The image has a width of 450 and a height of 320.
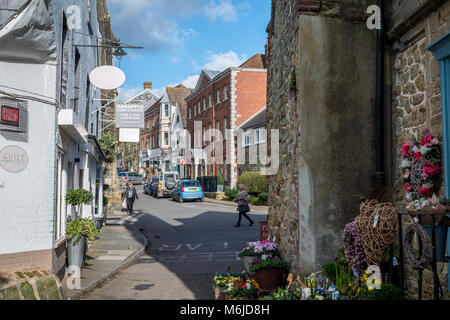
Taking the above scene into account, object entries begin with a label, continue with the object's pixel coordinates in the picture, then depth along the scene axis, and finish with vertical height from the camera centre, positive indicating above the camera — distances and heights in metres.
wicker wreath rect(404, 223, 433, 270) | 3.86 -0.67
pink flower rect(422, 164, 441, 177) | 4.90 +0.09
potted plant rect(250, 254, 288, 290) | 6.77 -1.55
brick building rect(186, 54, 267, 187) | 38.41 +6.53
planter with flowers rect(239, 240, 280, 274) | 7.53 -1.35
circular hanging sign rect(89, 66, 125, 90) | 11.62 +2.73
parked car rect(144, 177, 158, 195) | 41.39 -1.01
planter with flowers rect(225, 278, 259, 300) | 6.20 -1.70
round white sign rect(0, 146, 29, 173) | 6.89 +0.29
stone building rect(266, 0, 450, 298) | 6.19 +0.87
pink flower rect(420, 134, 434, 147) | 4.95 +0.42
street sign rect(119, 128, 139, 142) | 19.94 +1.95
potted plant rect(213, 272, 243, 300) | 6.65 -1.70
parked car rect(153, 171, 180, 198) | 39.09 -0.79
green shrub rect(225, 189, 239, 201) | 33.28 -1.36
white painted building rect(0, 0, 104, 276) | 6.90 +0.78
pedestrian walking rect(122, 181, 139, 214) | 23.45 -1.02
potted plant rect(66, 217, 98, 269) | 8.83 -1.27
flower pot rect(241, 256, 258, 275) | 7.47 -1.50
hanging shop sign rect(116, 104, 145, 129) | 17.80 +2.50
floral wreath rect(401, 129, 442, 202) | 4.92 +0.13
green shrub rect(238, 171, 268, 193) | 29.09 -0.38
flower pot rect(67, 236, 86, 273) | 8.90 -1.59
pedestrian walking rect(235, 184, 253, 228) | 17.70 -1.07
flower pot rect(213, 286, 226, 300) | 6.57 -1.82
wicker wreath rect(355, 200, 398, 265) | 4.86 -0.60
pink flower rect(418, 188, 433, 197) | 5.05 -0.18
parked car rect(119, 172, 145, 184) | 60.31 -0.14
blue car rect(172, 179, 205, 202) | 32.47 -1.04
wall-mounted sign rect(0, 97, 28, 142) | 6.84 +0.94
